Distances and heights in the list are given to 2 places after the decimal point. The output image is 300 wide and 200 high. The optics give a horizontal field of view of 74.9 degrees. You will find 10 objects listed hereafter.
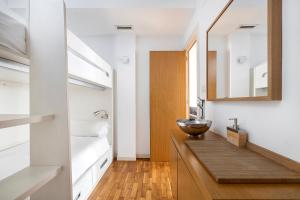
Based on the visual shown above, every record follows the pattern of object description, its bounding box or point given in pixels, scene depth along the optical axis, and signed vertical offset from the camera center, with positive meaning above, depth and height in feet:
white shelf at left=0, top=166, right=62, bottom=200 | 2.69 -1.32
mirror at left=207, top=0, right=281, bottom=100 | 3.32 +1.00
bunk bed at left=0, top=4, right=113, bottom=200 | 3.16 -0.28
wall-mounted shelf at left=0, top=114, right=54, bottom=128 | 2.56 -0.33
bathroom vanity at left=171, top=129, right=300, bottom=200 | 2.10 -1.04
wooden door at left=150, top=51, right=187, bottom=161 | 11.34 +0.17
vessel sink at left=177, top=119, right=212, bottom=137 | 5.24 -0.79
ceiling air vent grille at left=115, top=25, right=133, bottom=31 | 10.36 +3.80
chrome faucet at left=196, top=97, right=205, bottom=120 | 7.28 -0.27
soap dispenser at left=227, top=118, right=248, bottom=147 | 4.14 -0.83
